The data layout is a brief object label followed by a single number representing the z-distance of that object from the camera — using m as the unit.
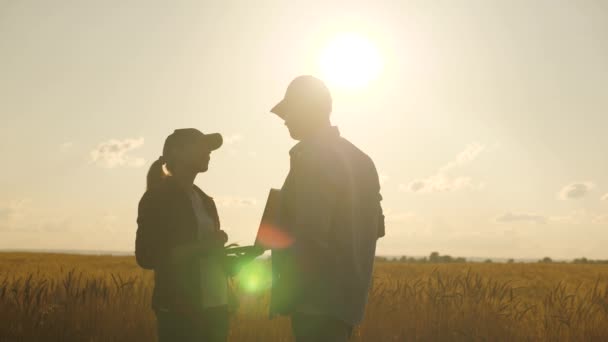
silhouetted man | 3.24
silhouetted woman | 3.79
